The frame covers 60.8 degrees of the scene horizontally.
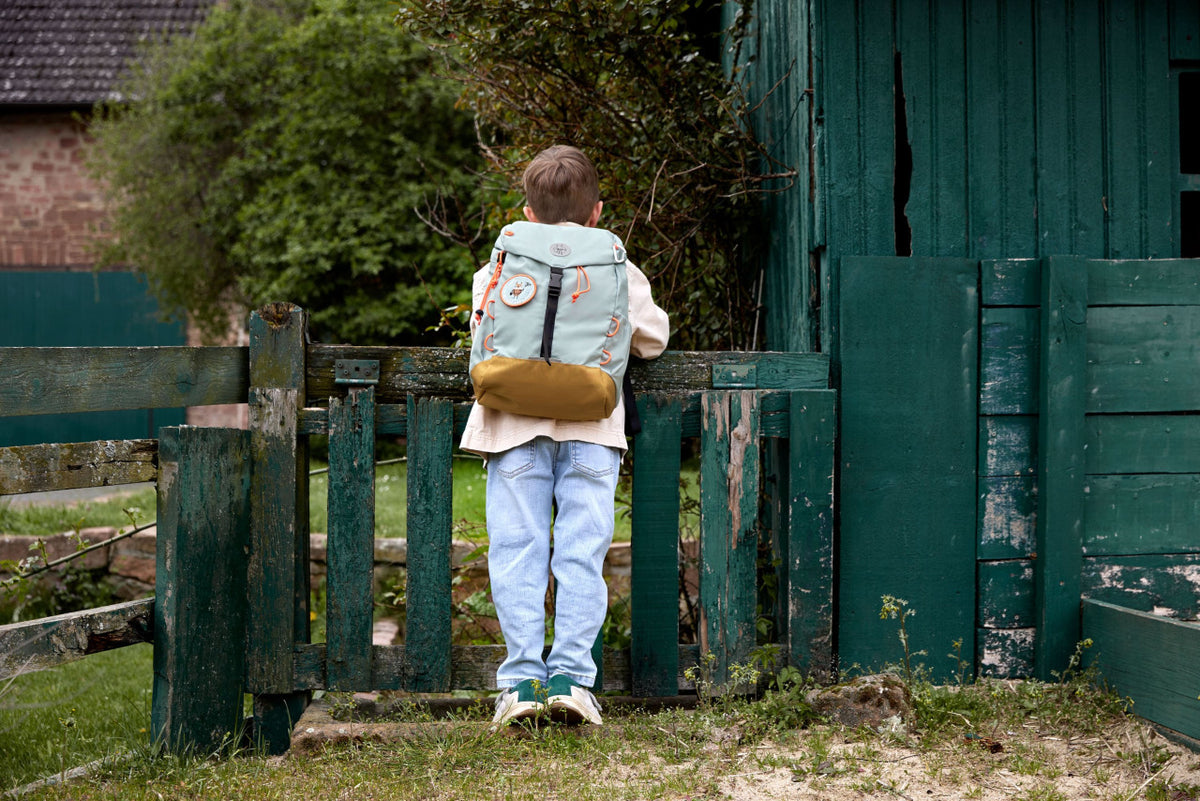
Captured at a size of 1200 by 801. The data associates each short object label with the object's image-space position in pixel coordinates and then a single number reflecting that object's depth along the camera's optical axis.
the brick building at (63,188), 12.62
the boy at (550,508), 2.96
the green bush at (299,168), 10.93
